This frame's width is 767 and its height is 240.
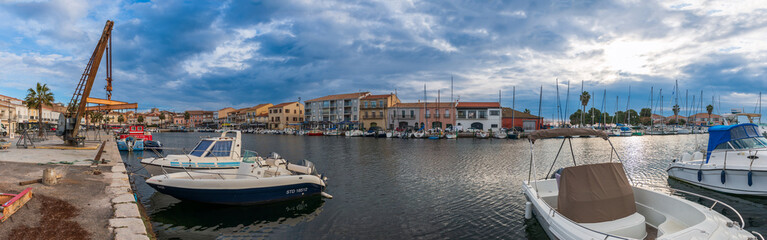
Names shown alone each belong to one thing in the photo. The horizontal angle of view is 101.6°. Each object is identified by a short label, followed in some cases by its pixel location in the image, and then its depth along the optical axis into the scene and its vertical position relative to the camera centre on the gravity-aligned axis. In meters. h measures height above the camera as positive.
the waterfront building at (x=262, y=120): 109.60 +0.80
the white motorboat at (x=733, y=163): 11.93 -1.53
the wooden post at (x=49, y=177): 9.25 -1.69
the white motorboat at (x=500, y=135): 59.78 -2.03
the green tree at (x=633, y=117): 110.61 +3.06
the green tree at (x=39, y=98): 44.73 +3.28
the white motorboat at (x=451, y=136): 58.48 -2.24
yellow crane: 24.36 +2.15
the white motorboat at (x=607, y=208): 6.82 -1.89
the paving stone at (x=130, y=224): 6.52 -2.22
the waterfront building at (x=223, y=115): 138.12 +3.12
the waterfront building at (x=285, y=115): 101.25 +2.43
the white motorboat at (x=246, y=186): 10.50 -2.21
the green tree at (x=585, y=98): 76.00 +6.63
